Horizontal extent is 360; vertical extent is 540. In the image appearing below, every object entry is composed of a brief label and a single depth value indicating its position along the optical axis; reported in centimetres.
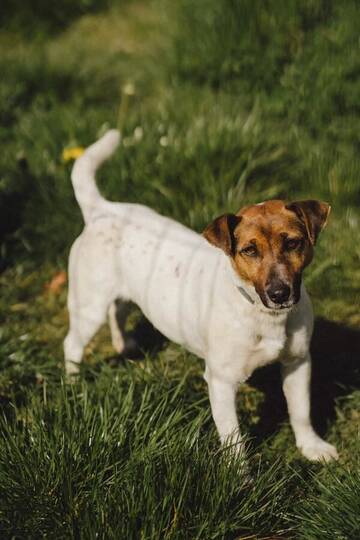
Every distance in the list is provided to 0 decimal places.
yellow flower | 620
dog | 351
